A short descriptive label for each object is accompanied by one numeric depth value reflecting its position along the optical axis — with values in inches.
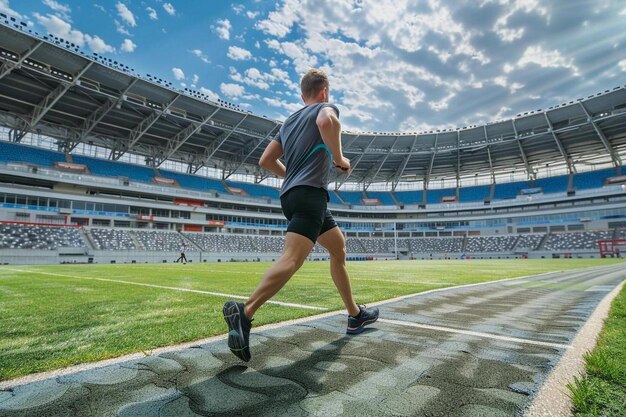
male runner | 83.6
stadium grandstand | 1360.7
